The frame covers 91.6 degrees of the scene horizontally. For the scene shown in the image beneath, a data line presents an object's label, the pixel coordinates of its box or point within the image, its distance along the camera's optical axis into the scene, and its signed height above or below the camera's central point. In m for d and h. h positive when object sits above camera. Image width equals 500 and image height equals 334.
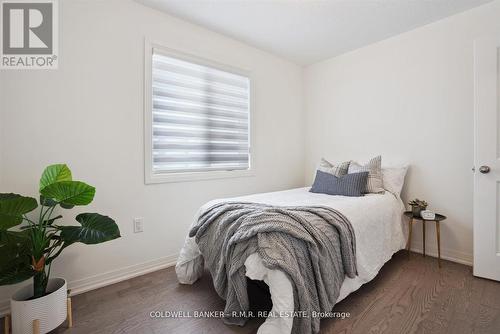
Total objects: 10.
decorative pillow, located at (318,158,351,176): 2.72 -0.04
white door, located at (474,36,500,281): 1.95 +0.06
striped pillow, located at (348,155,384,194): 2.47 -0.07
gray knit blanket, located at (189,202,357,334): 1.29 -0.50
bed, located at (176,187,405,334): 1.25 -0.59
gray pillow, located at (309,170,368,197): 2.39 -0.19
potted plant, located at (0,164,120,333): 1.27 -0.44
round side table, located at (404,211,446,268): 2.23 -0.54
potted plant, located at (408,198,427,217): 2.41 -0.40
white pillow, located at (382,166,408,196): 2.54 -0.13
